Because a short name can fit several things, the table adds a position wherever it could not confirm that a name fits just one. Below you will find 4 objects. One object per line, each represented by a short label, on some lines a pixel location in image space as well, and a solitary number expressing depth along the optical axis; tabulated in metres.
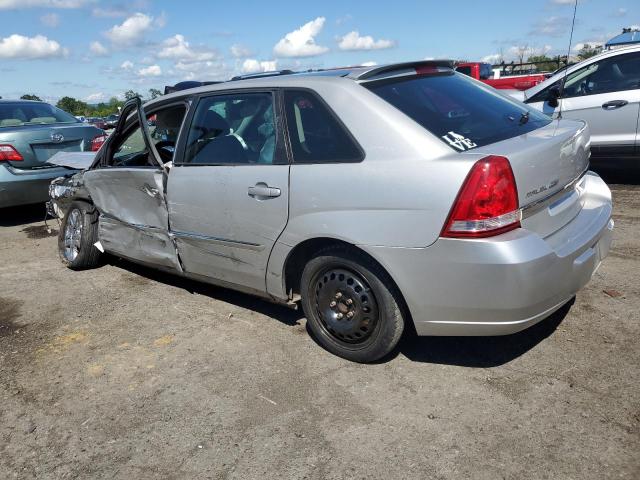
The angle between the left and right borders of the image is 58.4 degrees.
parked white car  6.95
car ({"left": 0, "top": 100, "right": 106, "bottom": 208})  6.95
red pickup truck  13.55
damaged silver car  2.70
